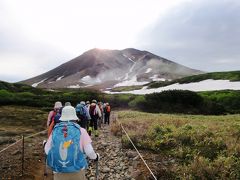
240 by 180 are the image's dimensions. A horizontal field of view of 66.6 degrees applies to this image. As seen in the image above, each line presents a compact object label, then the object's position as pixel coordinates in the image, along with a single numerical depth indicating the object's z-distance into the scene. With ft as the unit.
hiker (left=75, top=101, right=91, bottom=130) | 30.97
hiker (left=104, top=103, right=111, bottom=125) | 49.04
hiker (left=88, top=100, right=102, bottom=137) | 36.17
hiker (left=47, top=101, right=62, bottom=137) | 18.66
